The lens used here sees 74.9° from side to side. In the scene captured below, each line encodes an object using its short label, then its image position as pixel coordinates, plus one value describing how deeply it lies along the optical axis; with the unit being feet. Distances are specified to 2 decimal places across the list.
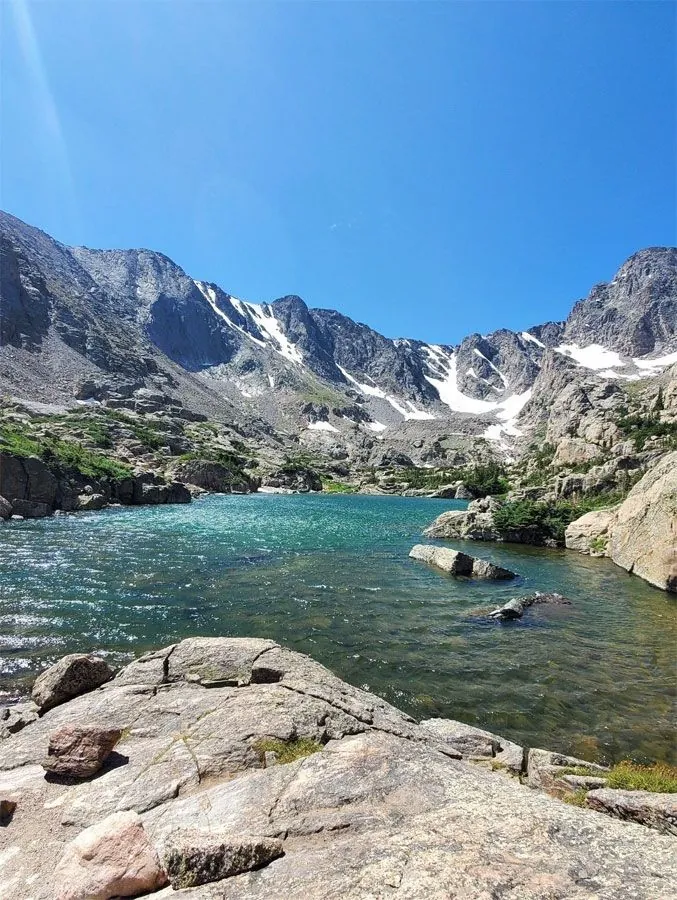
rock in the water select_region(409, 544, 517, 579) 96.27
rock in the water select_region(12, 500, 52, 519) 158.61
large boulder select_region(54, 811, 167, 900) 14.15
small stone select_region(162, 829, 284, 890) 14.60
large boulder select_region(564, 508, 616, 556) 126.93
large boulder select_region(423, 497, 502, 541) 157.38
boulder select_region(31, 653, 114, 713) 31.73
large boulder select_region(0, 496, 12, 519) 150.00
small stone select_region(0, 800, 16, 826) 19.49
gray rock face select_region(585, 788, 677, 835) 19.61
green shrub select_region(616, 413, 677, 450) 258.98
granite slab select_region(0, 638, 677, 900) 14.38
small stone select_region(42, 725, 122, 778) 22.43
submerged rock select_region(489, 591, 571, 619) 68.69
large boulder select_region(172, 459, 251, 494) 356.38
